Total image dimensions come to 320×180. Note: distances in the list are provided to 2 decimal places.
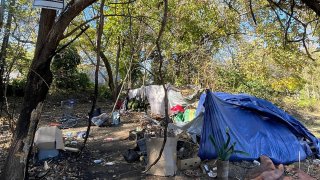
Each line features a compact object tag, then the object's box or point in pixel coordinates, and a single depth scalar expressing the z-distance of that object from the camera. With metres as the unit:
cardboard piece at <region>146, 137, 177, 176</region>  3.24
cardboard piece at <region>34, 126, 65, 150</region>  3.44
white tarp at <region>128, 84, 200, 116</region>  7.25
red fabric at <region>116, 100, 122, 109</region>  8.47
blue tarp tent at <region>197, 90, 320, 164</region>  3.80
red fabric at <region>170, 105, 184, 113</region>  6.70
